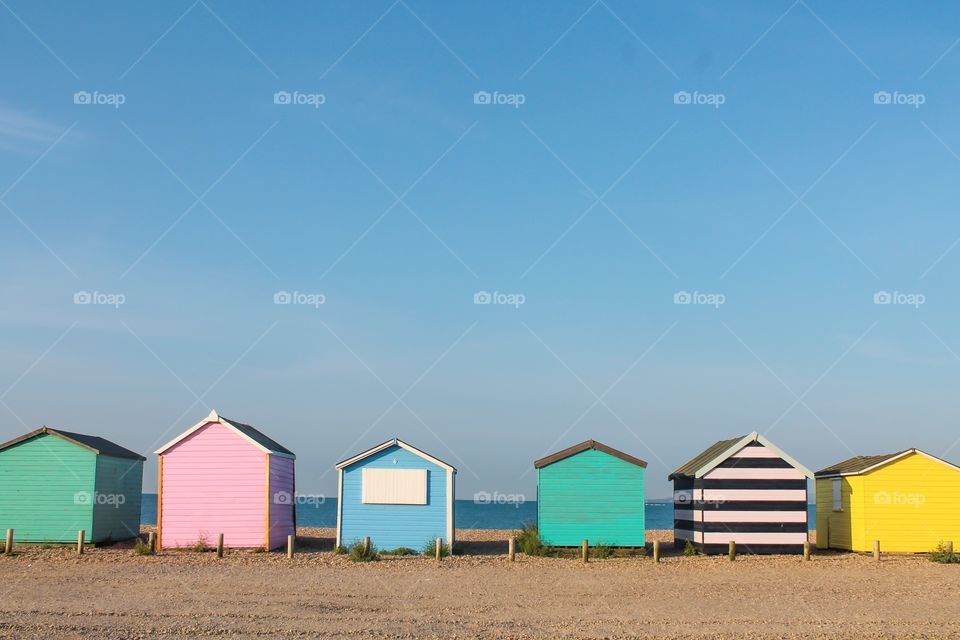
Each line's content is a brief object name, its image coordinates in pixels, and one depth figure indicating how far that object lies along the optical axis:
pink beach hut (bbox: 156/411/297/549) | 29.05
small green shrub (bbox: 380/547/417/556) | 28.52
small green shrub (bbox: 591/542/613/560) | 28.38
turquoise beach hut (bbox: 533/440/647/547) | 28.86
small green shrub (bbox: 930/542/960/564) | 28.75
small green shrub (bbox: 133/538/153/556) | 28.09
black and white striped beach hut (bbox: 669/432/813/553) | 28.94
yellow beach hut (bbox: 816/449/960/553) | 30.30
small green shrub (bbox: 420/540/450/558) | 28.34
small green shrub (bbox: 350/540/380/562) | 27.50
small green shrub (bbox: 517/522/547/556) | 28.70
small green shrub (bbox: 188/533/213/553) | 28.80
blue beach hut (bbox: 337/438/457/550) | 28.83
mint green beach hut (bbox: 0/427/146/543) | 29.91
